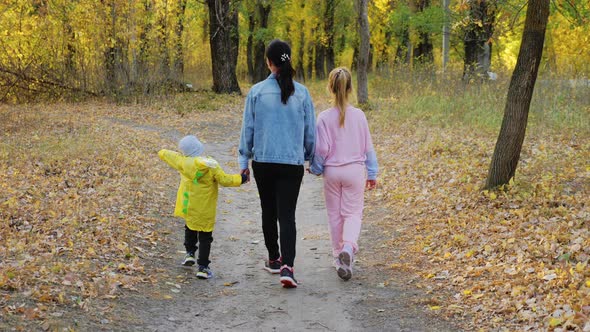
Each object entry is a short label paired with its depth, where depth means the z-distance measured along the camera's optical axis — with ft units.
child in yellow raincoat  20.03
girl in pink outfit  19.66
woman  18.24
